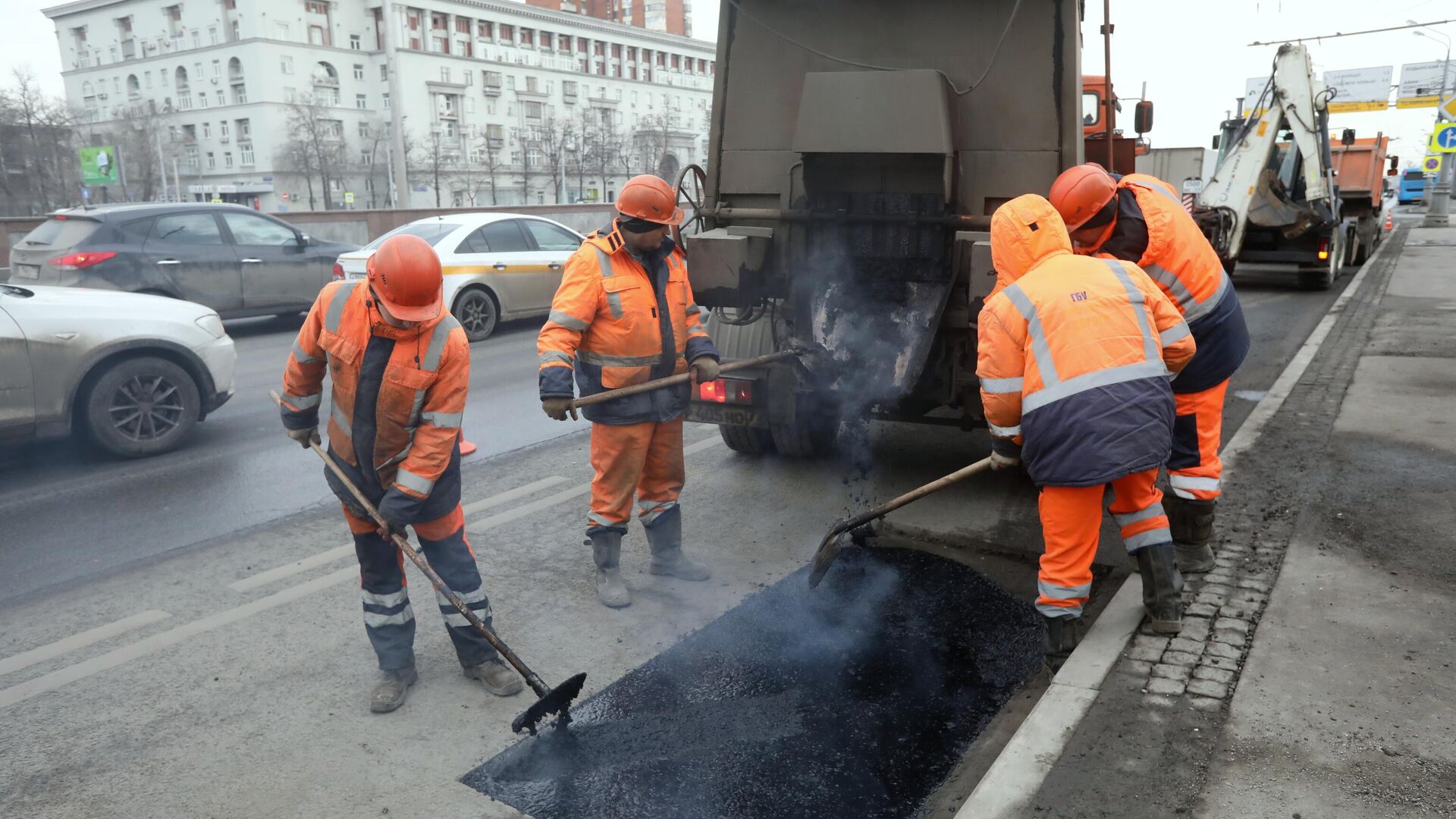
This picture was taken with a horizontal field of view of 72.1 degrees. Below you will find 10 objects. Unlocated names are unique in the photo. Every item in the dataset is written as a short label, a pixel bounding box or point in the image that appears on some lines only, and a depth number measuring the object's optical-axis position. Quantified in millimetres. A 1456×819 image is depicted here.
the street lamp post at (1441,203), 30734
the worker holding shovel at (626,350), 4133
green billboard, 31984
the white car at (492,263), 11398
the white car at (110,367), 6039
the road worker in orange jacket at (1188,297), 4082
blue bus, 51250
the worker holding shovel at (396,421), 3254
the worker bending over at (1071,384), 3268
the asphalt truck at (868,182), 5012
